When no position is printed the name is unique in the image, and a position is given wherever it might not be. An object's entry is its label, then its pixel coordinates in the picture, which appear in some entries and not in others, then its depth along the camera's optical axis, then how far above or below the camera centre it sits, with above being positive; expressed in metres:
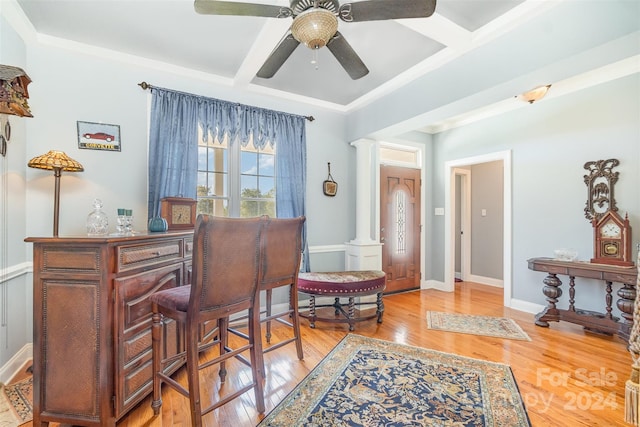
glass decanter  1.98 -0.06
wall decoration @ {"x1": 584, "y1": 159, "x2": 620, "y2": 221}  2.95 +0.29
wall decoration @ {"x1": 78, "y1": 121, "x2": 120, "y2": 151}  2.55 +0.71
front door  4.46 -0.19
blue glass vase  2.27 -0.09
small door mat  2.93 -1.22
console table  2.64 -0.81
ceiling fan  1.48 +1.10
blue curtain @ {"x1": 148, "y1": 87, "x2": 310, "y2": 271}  2.76 +0.84
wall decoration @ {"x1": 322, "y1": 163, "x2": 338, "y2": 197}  3.87 +0.38
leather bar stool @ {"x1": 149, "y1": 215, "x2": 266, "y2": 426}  1.45 -0.46
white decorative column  3.90 -0.06
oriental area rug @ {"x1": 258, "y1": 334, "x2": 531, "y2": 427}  1.65 -1.18
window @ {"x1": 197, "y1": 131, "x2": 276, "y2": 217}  3.18 +0.41
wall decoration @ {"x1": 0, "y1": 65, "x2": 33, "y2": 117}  1.58 +0.72
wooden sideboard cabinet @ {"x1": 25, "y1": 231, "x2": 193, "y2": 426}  1.48 -0.61
